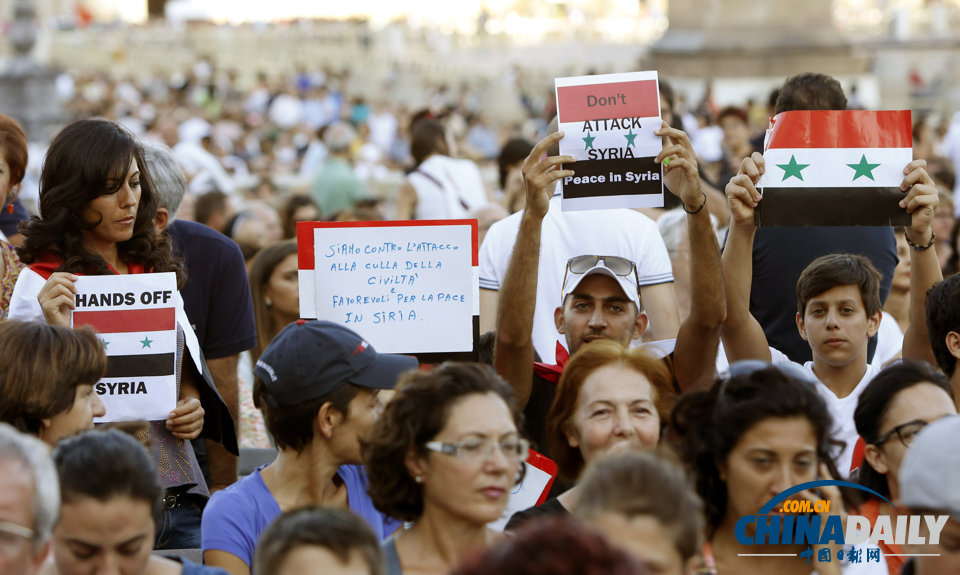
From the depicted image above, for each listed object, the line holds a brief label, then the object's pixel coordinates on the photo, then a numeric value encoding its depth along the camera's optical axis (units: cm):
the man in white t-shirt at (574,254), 1145
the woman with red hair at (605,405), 859
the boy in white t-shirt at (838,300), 1029
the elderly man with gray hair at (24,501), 643
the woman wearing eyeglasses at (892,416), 830
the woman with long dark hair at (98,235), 955
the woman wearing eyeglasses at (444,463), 751
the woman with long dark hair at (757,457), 757
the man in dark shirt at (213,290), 1073
